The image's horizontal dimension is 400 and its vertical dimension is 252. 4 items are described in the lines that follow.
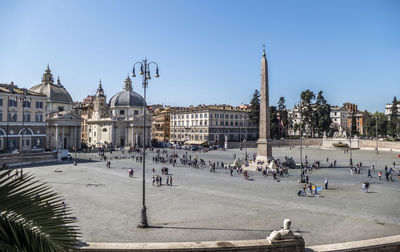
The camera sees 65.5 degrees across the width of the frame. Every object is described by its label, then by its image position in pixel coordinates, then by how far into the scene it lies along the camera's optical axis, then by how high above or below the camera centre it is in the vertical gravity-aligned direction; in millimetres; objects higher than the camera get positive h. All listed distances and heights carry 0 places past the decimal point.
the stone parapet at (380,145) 61112 -1786
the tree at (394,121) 72562 +3542
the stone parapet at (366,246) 9461 -3399
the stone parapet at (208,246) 8516 -3100
